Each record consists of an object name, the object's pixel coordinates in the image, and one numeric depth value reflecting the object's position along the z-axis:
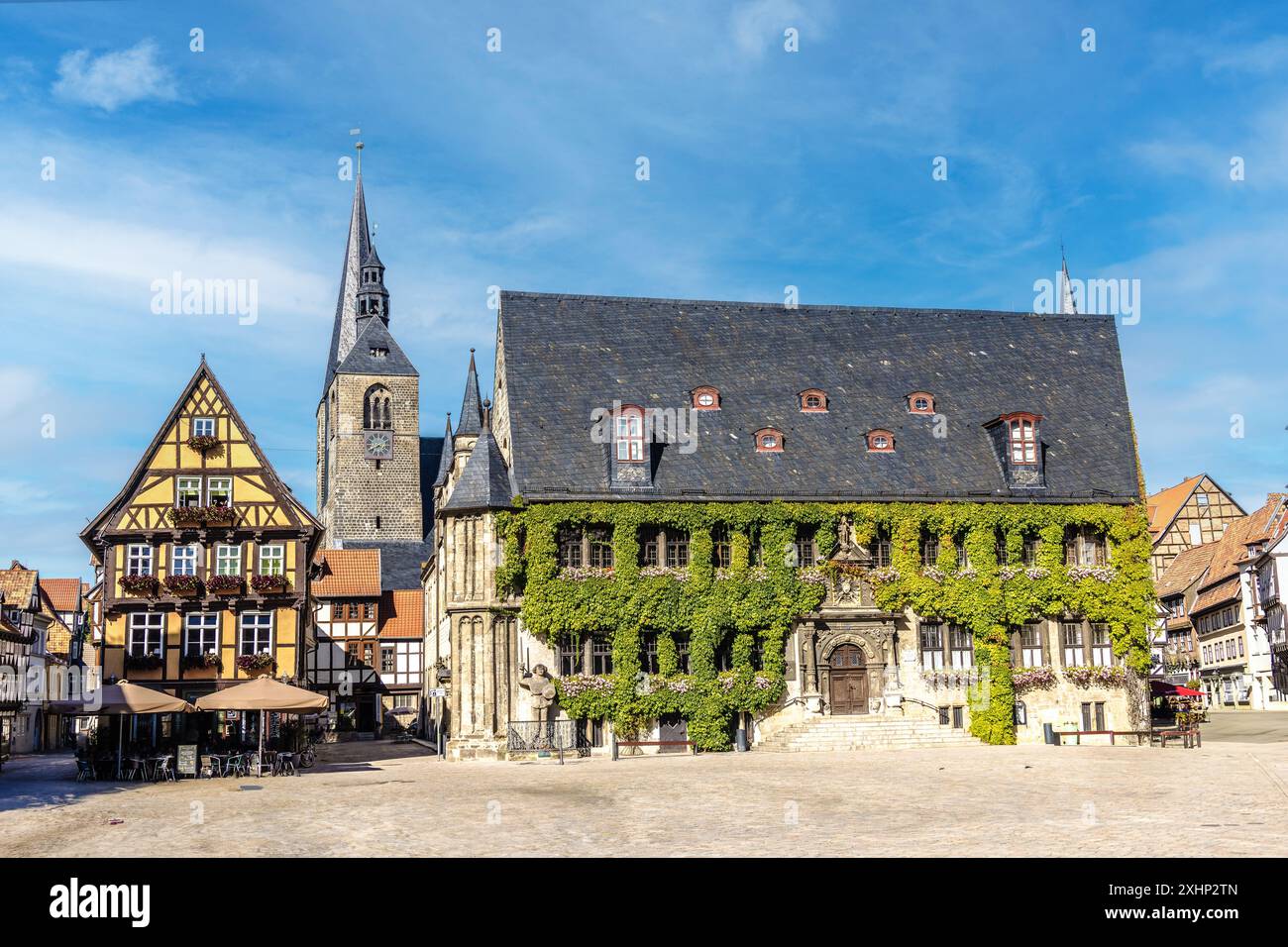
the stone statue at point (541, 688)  39.00
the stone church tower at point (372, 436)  95.06
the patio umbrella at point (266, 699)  31.58
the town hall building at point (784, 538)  40.09
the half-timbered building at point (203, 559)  40.88
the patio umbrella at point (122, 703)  31.05
